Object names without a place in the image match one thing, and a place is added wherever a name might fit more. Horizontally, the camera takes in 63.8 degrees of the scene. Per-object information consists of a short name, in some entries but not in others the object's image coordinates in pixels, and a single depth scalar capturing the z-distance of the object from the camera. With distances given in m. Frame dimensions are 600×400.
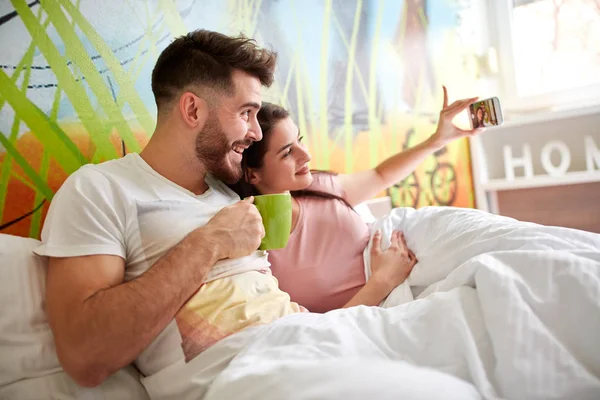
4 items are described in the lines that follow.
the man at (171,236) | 0.77
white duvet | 0.57
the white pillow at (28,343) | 0.77
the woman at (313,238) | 1.16
